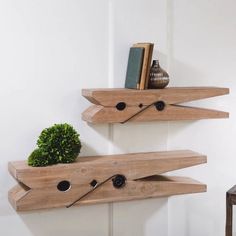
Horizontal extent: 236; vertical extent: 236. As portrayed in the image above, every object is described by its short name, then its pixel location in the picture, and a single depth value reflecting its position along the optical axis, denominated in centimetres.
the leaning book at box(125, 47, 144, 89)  205
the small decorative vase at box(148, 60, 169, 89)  210
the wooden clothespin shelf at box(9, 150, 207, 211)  184
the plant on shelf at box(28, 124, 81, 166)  188
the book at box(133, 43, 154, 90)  203
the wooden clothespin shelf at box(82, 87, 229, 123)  198
